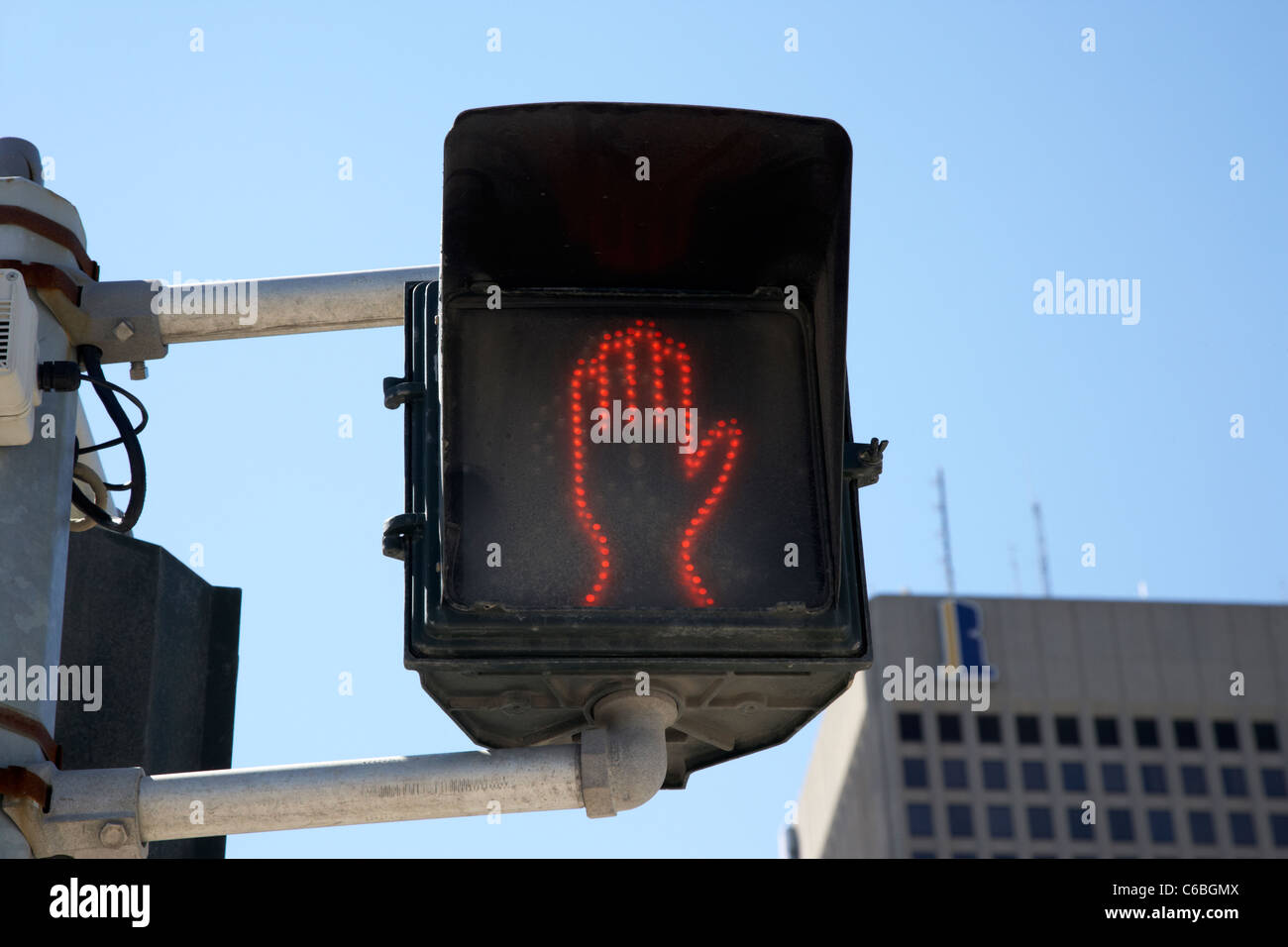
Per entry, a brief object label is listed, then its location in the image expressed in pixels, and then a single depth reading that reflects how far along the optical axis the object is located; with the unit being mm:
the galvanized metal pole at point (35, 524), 3191
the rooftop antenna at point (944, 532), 76875
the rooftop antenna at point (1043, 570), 81438
